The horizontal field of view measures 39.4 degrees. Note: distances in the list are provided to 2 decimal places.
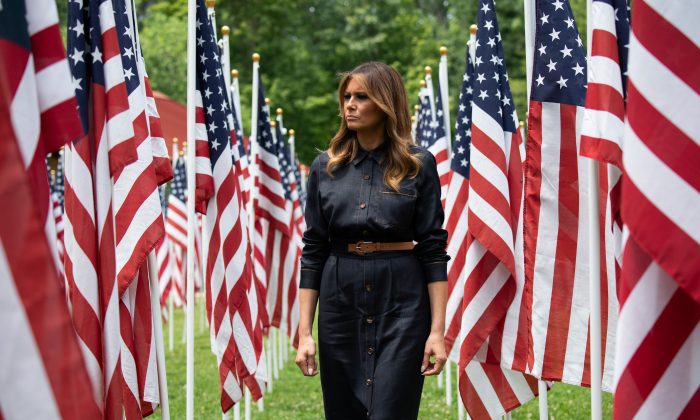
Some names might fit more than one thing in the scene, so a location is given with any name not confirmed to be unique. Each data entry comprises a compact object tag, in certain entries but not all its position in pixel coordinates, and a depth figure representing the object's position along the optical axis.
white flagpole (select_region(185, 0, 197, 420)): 6.80
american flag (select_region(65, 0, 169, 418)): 5.12
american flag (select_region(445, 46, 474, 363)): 8.73
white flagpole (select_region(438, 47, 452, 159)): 10.63
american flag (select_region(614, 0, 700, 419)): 3.68
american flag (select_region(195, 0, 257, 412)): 7.55
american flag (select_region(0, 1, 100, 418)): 2.65
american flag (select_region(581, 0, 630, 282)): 4.59
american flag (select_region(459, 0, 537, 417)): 7.00
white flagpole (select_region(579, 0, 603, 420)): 4.76
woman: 4.79
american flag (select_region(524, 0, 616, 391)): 6.18
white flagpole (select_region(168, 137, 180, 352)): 17.57
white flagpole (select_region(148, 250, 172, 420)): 5.67
